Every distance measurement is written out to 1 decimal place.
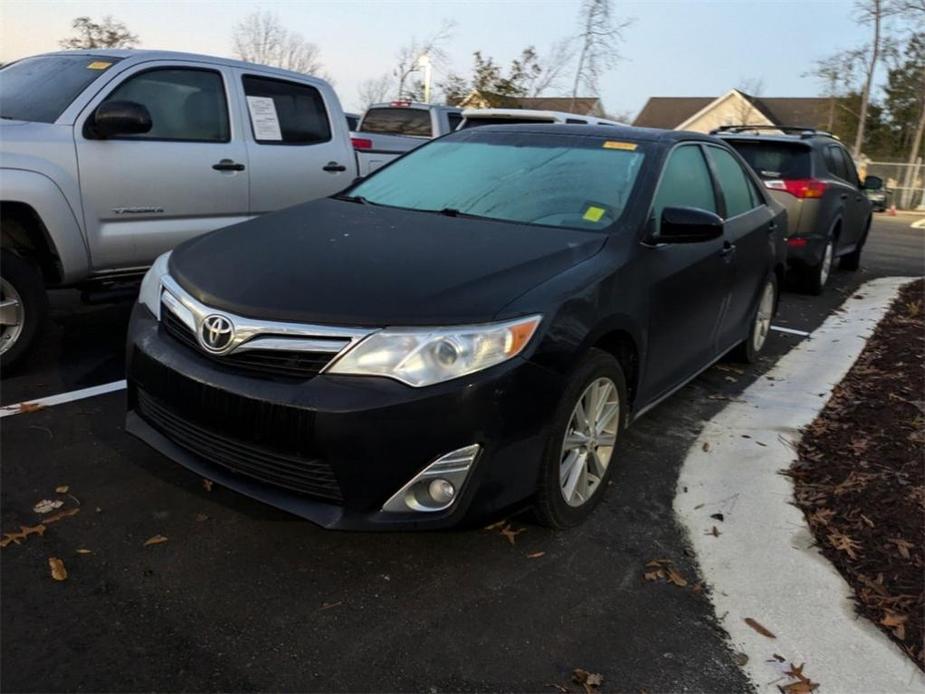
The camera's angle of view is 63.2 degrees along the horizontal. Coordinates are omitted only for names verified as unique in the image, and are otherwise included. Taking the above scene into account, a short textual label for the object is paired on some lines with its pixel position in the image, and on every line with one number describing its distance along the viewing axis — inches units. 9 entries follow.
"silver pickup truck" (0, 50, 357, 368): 170.2
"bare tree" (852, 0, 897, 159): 1095.6
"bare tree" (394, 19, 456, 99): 815.1
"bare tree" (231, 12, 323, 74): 943.7
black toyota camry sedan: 98.8
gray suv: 330.6
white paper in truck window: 224.1
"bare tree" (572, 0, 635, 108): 599.4
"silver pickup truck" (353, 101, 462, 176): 401.7
